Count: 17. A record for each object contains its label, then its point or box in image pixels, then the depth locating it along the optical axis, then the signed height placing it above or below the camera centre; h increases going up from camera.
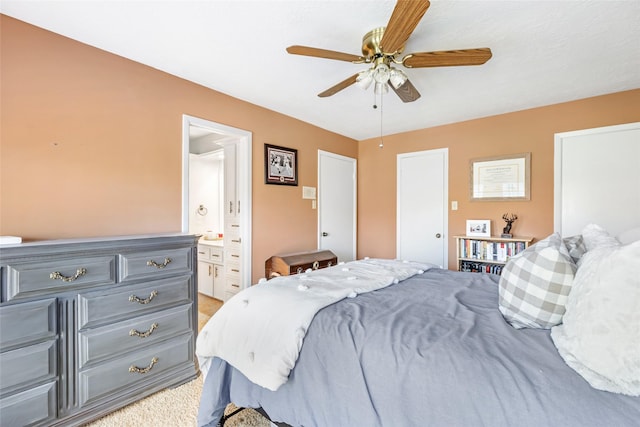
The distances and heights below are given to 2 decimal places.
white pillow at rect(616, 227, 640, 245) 2.05 -0.17
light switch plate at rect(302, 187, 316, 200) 3.91 +0.26
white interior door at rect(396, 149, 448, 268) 4.04 +0.07
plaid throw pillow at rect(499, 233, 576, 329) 1.08 -0.29
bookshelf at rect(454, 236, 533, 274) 3.32 -0.46
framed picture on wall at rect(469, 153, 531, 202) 3.45 +0.43
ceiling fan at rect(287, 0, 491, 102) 1.47 +0.96
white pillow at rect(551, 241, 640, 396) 0.78 -0.32
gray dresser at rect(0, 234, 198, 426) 1.51 -0.69
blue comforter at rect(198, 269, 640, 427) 0.85 -0.55
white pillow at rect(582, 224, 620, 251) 1.31 -0.13
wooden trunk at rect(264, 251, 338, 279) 3.24 -0.60
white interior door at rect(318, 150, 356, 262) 4.19 +0.11
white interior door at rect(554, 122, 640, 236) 2.89 +0.35
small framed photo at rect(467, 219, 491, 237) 3.58 -0.19
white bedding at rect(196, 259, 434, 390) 1.31 -0.55
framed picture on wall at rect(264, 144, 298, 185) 3.41 +0.57
